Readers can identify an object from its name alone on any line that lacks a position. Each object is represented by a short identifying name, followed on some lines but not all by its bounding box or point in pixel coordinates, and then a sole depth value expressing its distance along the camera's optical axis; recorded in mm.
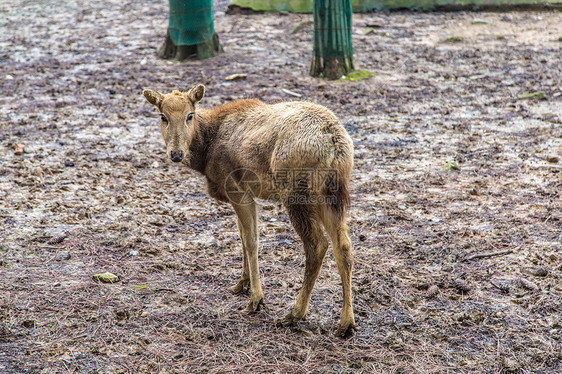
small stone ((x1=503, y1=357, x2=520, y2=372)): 9062
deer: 9727
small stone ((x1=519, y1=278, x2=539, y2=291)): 11125
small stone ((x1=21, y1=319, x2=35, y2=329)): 10281
